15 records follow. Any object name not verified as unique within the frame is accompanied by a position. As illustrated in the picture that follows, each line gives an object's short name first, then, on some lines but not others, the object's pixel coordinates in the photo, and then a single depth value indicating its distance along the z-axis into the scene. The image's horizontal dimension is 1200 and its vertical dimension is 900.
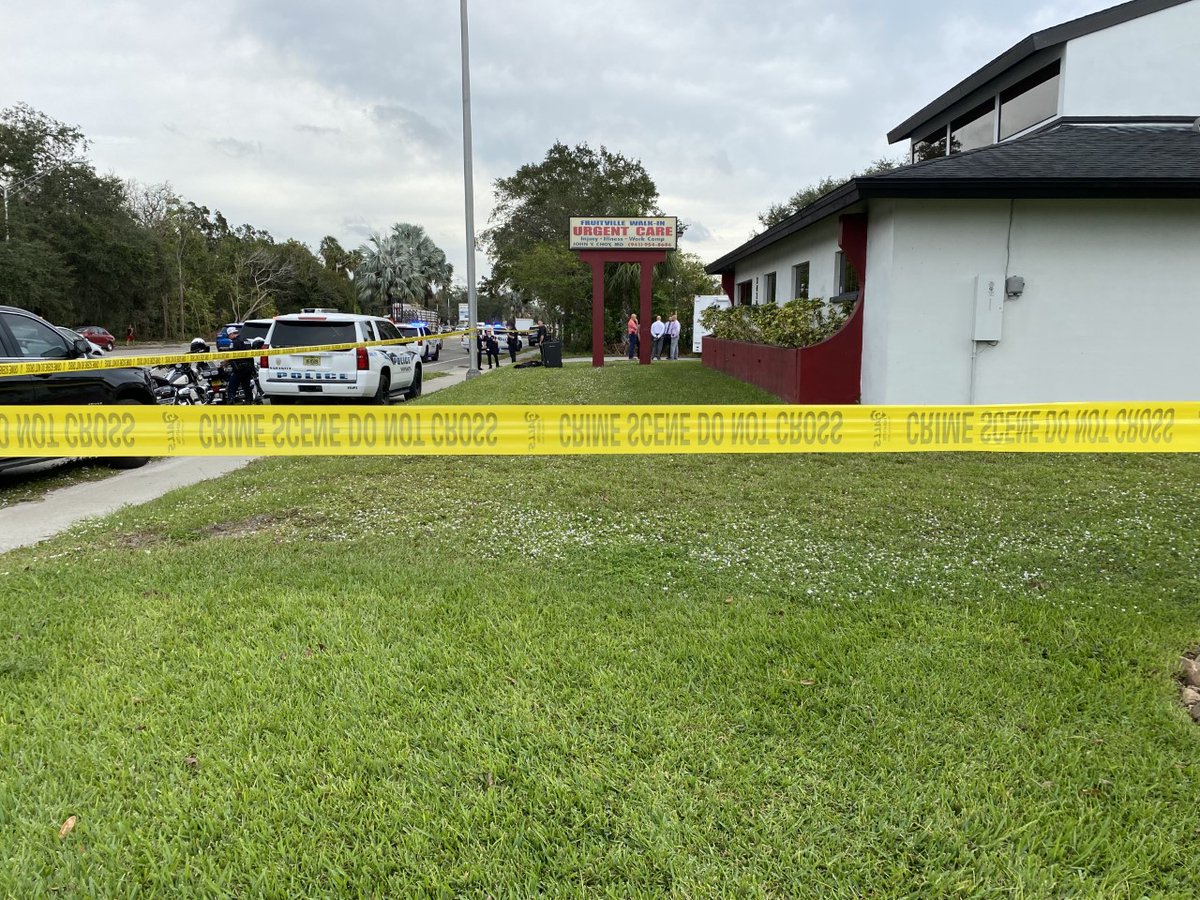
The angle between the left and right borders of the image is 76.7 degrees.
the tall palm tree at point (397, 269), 68.88
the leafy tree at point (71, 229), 44.25
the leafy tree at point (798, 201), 51.16
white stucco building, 9.10
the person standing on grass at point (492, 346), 26.81
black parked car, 7.36
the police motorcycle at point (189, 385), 11.69
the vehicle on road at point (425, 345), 25.16
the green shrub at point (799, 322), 11.73
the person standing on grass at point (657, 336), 26.28
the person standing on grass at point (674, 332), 26.81
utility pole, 21.05
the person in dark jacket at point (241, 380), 13.44
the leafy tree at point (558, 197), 51.38
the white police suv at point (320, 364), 12.63
